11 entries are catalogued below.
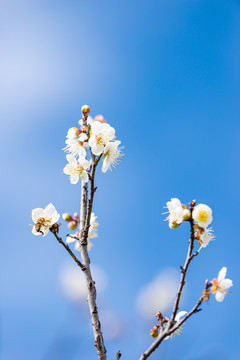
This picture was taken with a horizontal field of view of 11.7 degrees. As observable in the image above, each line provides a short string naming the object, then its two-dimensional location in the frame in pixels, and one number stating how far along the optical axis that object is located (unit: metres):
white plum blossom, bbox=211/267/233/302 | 0.88
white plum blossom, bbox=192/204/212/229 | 0.88
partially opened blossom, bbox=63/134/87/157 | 0.97
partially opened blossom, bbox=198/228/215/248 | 0.89
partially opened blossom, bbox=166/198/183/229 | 0.90
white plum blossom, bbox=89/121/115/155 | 0.95
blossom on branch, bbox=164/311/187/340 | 0.92
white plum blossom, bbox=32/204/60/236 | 0.93
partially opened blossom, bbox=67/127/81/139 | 0.99
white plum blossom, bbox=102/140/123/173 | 0.96
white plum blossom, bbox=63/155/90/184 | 0.96
